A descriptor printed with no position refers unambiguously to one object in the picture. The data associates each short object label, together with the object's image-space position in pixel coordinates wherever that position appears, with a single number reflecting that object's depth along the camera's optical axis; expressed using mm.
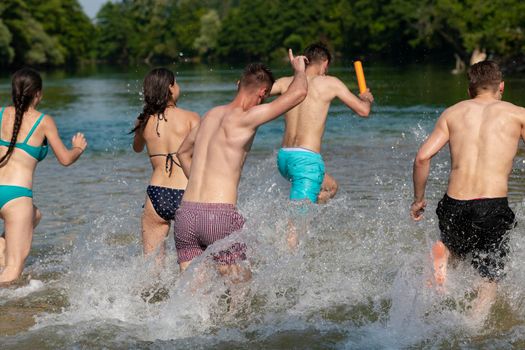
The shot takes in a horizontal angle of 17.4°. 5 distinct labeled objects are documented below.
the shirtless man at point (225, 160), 10883
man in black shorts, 11144
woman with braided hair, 12812
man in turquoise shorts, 15391
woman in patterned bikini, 12881
